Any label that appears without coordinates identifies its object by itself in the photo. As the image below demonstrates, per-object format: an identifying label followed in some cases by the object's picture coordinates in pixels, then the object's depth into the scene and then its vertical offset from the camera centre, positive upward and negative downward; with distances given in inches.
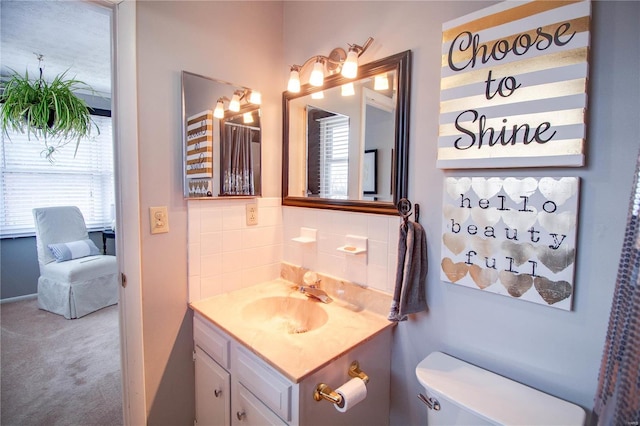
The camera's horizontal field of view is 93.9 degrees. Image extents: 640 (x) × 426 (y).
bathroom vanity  37.7 -23.6
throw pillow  126.4 -25.3
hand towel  43.7 -11.5
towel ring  46.0 -2.1
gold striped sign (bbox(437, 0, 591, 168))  32.2 +13.3
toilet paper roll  36.5 -24.5
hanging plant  95.6 +28.1
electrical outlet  62.0 -4.2
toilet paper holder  36.6 -24.9
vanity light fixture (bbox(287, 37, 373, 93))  48.7 +23.1
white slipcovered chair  118.5 -31.3
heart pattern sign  33.6 -4.8
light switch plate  49.8 -4.5
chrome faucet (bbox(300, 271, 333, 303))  55.9 -18.2
